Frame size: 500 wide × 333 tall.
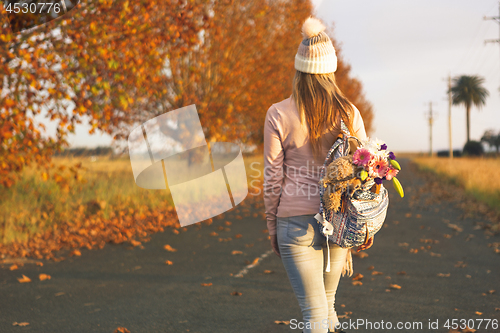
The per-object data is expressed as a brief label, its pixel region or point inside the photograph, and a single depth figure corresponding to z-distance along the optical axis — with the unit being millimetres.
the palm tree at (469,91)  80125
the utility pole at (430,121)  91062
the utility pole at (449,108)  52891
